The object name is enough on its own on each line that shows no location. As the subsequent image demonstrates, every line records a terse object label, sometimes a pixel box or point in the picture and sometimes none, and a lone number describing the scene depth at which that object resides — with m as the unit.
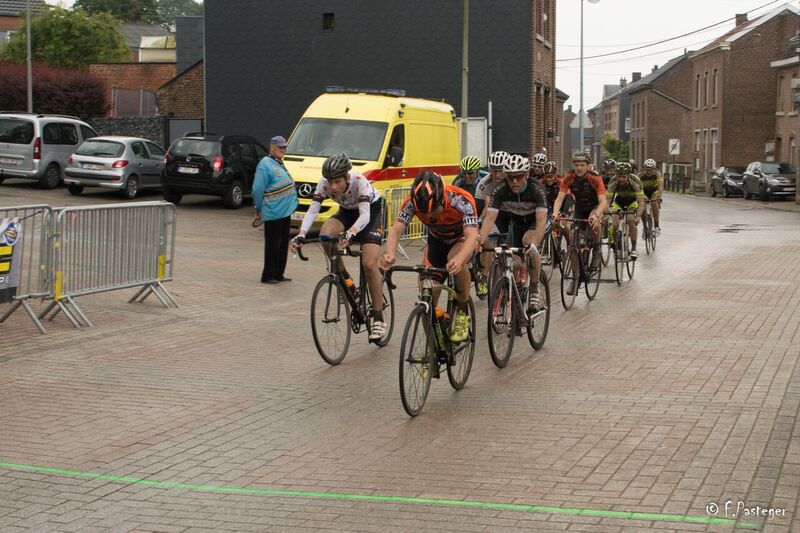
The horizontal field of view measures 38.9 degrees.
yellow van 22.06
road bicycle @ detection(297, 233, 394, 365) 9.73
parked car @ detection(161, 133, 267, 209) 27.33
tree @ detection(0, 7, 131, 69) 61.94
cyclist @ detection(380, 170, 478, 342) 8.10
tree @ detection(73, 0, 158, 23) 103.50
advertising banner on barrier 10.75
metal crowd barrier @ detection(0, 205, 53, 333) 10.87
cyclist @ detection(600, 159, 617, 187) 18.88
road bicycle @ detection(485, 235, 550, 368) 9.48
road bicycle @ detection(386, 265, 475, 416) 7.66
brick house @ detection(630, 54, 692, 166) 97.00
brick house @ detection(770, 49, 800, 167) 60.16
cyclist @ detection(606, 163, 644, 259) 17.72
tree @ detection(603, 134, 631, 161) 112.12
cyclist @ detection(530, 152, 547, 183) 17.12
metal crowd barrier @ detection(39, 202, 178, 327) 11.34
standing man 15.41
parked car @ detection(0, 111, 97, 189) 29.45
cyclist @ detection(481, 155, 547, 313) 10.23
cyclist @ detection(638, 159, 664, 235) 22.33
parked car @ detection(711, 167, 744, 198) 54.50
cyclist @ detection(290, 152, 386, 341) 9.84
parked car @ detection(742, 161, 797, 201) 47.66
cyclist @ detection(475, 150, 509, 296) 11.34
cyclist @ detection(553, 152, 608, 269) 13.84
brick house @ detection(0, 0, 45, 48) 82.62
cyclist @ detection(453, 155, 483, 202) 14.12
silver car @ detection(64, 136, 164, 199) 28.28
